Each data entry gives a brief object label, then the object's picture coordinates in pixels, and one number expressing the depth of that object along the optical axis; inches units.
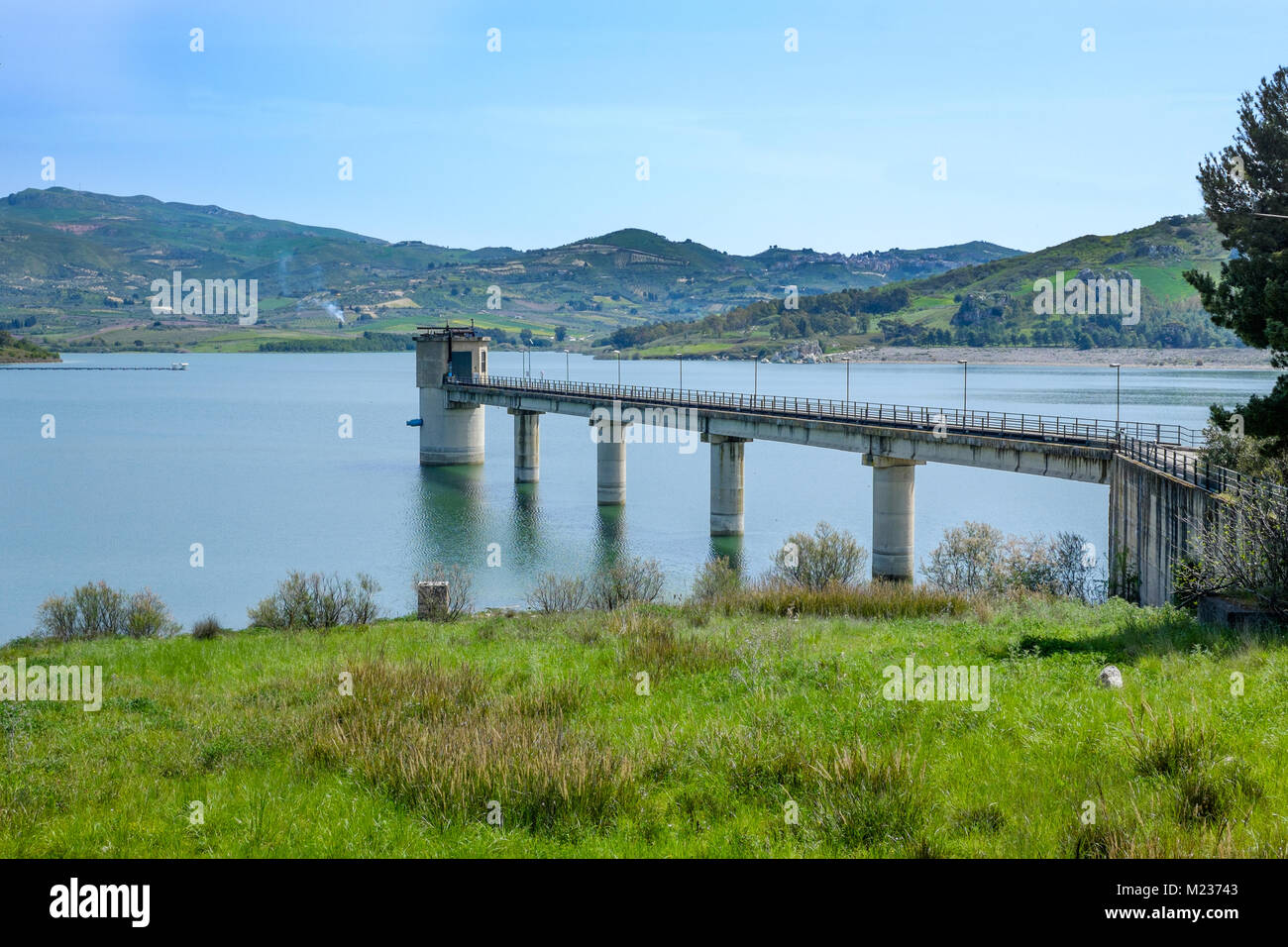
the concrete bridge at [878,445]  1316.3
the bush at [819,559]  1785.2
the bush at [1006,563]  1627.7
